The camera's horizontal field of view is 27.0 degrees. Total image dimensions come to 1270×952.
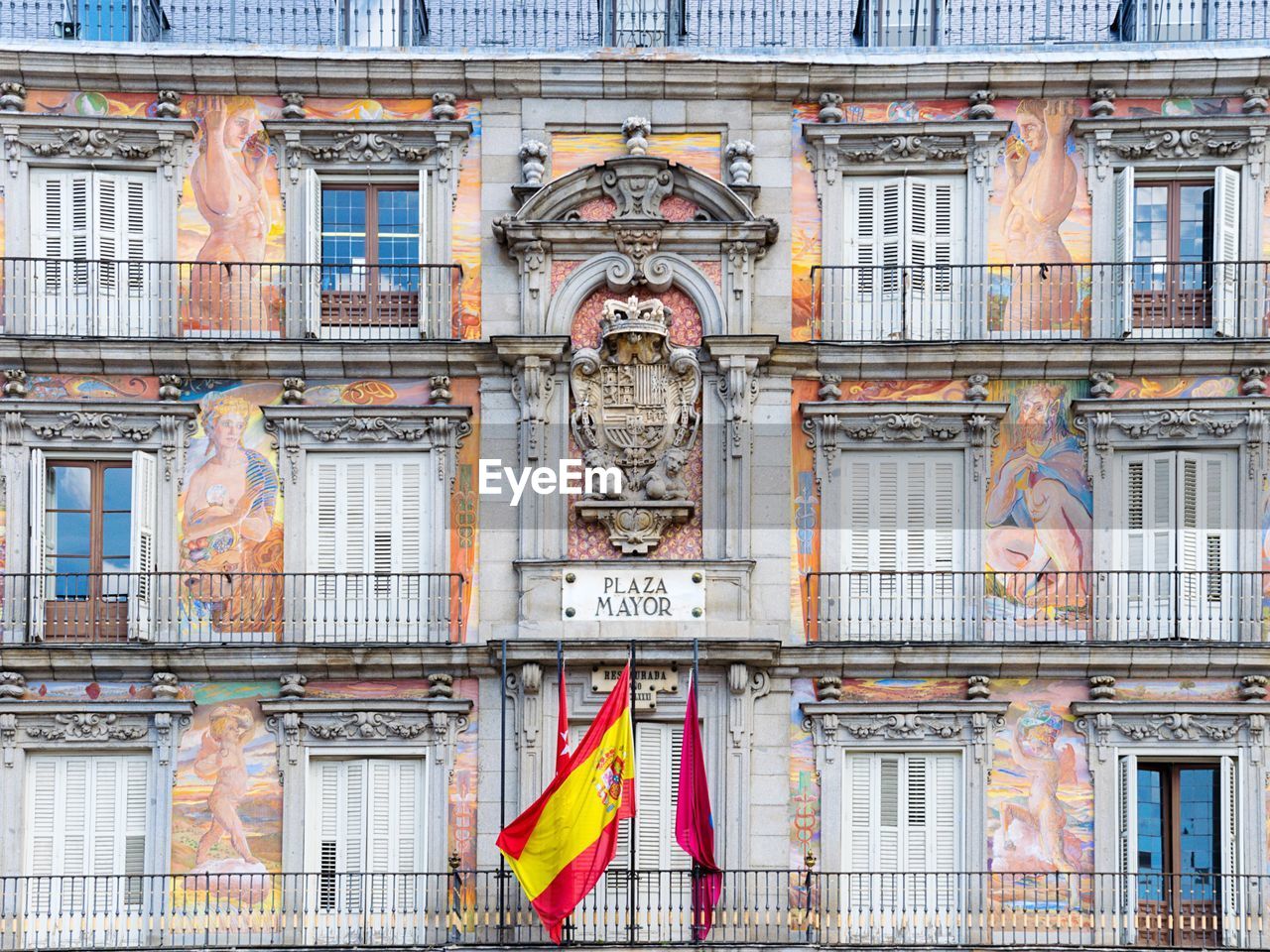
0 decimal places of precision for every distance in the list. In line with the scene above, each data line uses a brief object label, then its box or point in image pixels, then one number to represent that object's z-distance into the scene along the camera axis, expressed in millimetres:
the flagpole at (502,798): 29562
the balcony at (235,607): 30359
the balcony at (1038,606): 30312
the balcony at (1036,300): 30828
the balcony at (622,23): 32031
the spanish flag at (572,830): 28875
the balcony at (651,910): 29609
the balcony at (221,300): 30922
